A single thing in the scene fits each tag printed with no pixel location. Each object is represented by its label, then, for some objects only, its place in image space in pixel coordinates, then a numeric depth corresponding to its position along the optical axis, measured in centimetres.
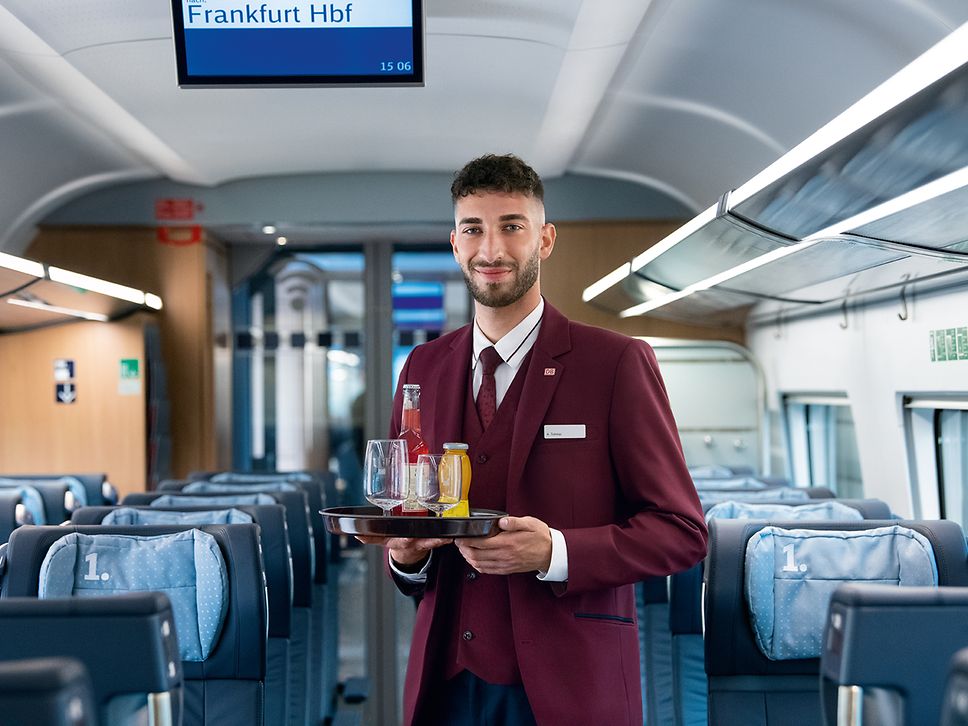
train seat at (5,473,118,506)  687
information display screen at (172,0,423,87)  381
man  199
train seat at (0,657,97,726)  128
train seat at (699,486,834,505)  469
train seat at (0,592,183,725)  190
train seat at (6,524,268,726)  341
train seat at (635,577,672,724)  521
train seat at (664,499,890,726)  439
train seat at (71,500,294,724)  416
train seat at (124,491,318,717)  515
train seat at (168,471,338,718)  604
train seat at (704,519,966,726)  328
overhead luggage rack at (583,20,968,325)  241
